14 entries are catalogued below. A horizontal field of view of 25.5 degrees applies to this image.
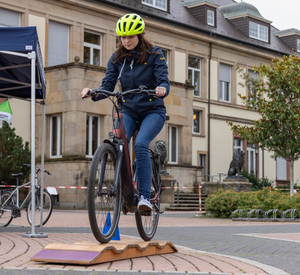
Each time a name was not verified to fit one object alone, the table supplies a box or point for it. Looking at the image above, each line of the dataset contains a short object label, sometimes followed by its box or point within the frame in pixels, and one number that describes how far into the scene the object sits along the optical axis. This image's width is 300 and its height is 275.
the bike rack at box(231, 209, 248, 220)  17.95
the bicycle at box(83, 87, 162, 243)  6.05
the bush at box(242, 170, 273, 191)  38.30
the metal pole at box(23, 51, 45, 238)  9.62
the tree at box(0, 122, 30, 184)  22.31
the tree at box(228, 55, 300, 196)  25.19
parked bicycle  12.43
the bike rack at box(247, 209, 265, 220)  17.75
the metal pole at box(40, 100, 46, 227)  11.73
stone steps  26.70
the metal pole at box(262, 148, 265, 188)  40.95
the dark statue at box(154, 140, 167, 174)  27.32
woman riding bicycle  6.77
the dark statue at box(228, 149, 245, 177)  32.75
